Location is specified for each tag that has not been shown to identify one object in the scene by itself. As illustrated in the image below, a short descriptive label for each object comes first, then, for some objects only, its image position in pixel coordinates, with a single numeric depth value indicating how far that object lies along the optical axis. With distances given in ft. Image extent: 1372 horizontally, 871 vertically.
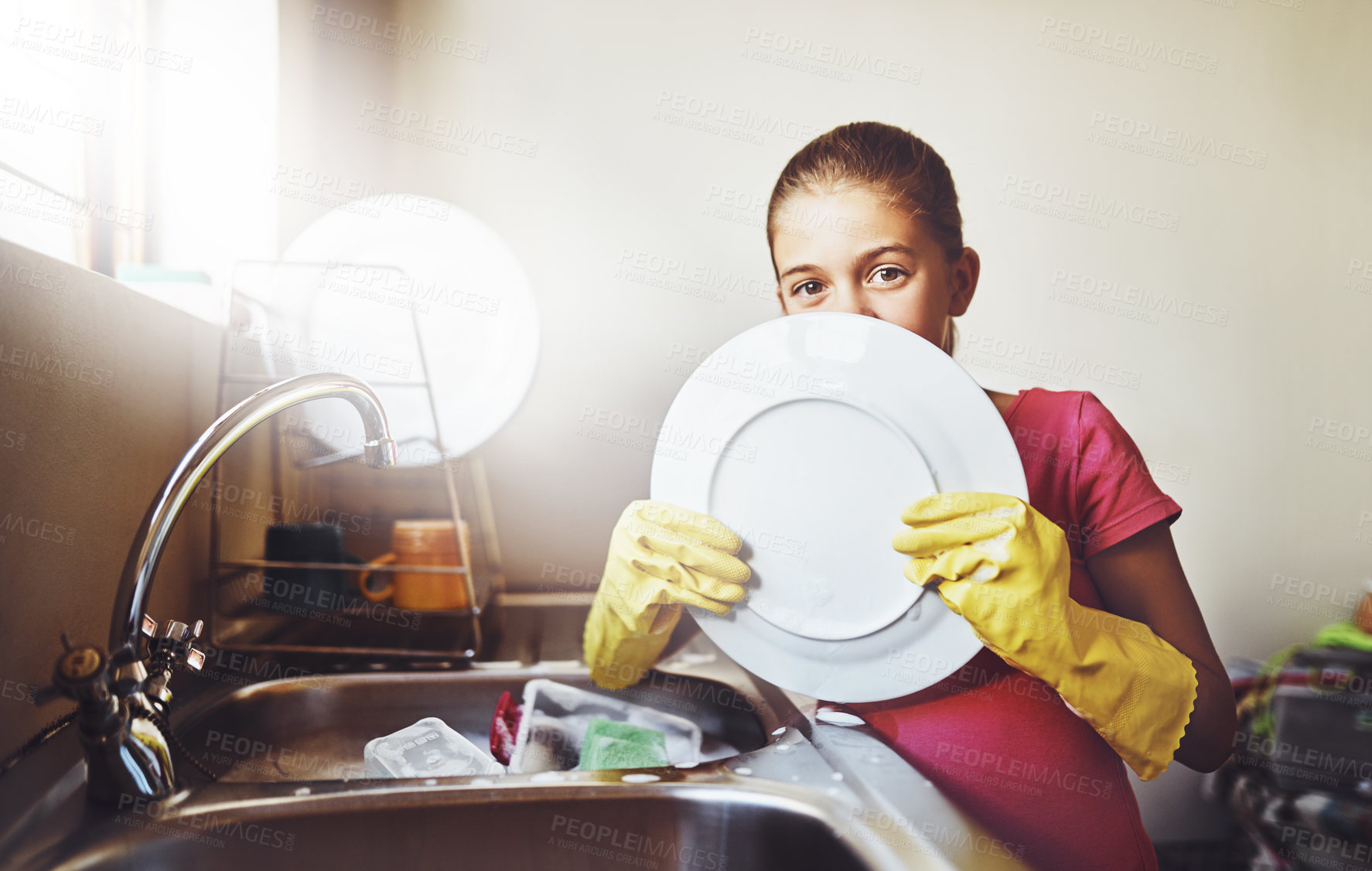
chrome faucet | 1.64
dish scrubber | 2.34
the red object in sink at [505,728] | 2.58
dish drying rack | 2.96
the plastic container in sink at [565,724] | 2.57
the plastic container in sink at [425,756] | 2.41
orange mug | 3.24
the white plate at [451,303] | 3.21
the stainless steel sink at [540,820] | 1.72
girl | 2.05
